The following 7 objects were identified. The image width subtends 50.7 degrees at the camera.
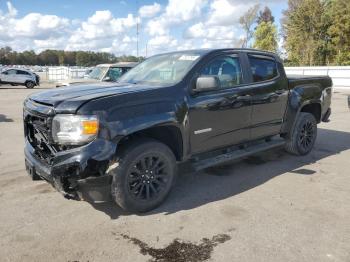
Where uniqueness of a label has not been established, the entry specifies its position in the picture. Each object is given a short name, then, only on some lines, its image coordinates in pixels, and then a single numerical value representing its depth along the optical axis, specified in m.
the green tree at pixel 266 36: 57.28
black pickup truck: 3.68
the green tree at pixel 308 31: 39.31
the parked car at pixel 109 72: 13.15
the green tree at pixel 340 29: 37.50
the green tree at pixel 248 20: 60.16
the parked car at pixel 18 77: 28.61
